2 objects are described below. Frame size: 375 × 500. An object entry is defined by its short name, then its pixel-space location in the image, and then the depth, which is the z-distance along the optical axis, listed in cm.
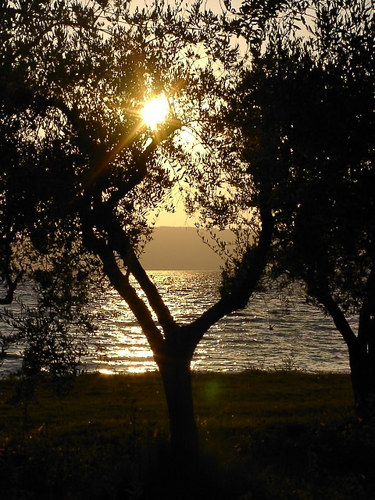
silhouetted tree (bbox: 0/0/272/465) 1309
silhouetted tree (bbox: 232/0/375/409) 1324
